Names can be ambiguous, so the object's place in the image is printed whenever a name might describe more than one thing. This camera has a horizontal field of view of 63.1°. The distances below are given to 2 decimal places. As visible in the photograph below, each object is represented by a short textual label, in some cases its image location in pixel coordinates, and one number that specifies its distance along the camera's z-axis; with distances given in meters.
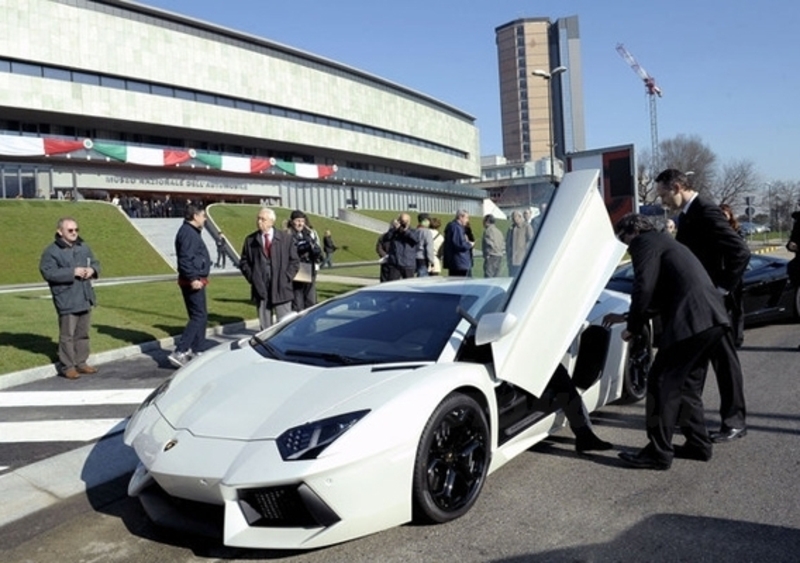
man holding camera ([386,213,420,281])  10.22
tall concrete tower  157.12
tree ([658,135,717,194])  72.56
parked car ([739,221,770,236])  58.44
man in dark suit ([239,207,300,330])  7.69
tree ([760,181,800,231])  66.88
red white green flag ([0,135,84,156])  41.03
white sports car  2.89
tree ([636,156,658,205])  67.19
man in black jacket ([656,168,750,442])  4.56
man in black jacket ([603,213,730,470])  3.98
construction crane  130.50
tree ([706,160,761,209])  71.56
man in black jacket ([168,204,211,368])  7.34
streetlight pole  25.46
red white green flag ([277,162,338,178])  59.44
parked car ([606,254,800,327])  8.84
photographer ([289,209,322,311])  8.53
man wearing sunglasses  6.88
